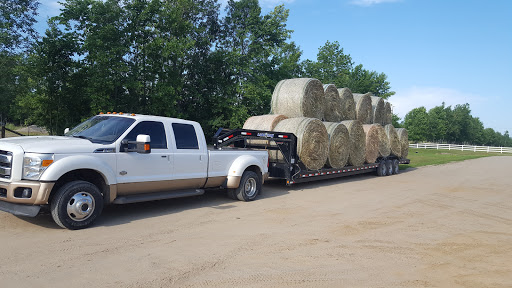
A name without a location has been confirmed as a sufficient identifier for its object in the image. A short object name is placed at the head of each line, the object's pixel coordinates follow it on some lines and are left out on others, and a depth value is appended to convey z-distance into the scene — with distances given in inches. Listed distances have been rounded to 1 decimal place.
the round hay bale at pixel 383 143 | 613.4
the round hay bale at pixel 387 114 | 688.4
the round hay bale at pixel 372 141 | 580.4
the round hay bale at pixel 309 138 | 431.7
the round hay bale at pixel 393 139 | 650.2
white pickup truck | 211.6
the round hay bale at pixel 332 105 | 533.0
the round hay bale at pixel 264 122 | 465.1
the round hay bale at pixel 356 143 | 529.7
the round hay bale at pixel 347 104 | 570.9
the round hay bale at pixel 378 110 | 650.1
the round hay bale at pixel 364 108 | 605.7
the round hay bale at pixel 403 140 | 695.6
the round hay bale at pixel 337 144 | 482.6
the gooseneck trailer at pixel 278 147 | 402.3
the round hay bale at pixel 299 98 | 486.6
